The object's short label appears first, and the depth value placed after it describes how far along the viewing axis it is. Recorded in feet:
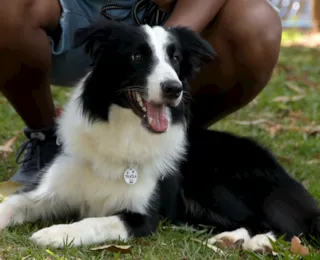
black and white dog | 15.46
